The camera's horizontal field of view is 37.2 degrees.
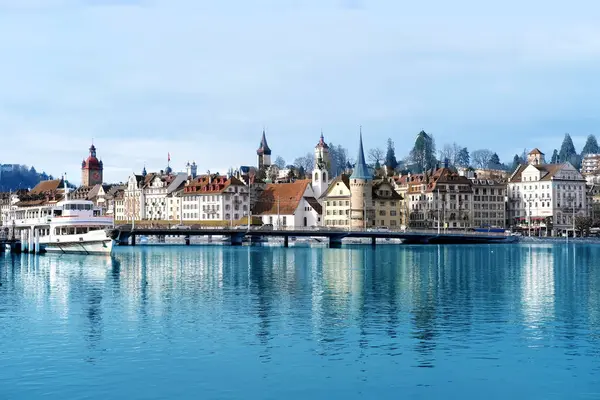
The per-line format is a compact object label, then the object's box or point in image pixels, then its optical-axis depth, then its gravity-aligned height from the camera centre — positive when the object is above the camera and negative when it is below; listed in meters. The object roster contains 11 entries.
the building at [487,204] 195.88 +3.61
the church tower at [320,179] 194.38 +9.43
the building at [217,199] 190.00 +5.20
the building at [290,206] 183.00 +3.39
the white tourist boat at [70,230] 104.74 -0.65
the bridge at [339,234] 137.38 -2.09
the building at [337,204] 182.88 +3.70
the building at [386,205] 183.38 +3.39
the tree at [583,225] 191.12 -1.24
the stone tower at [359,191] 177.62 +6.06
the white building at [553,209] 197.25 +2.37
